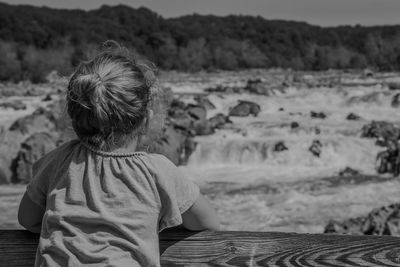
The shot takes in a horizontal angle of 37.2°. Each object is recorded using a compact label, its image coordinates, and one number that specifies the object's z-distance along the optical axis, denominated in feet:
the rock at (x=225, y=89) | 75.94
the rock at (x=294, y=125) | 49.75
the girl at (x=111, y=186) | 4.40
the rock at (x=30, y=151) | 38.43
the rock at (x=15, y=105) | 61.62
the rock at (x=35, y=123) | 45.98
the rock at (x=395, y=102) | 62.59
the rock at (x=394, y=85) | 74.51
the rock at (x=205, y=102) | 62.45
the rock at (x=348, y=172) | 37.06
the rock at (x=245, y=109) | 60.29
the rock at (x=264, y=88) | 74.64
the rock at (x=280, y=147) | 43.29
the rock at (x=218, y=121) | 51.57
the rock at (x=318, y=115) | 56.75
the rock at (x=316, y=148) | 42.62
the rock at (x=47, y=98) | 68.47
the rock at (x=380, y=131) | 46.14
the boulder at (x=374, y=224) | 22.61
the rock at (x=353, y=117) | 55.72
